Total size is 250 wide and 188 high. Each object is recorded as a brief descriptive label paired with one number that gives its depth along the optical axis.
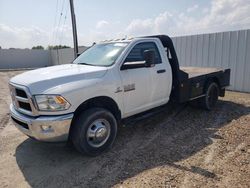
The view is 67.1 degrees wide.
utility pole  12.14
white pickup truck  2.96
